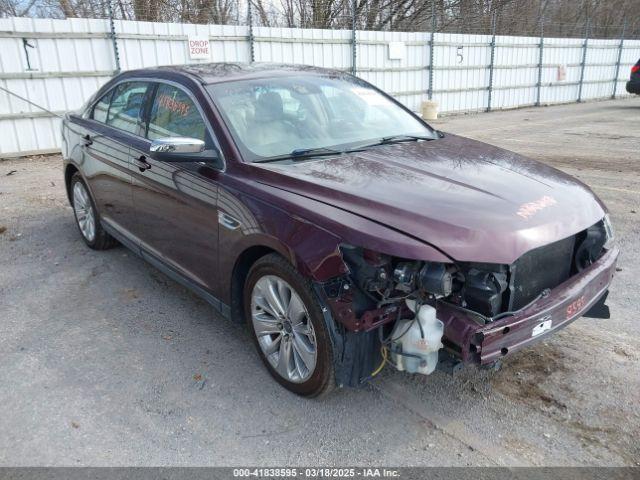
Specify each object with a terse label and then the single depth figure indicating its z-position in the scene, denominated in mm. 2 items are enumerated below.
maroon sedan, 2467
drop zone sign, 11602
